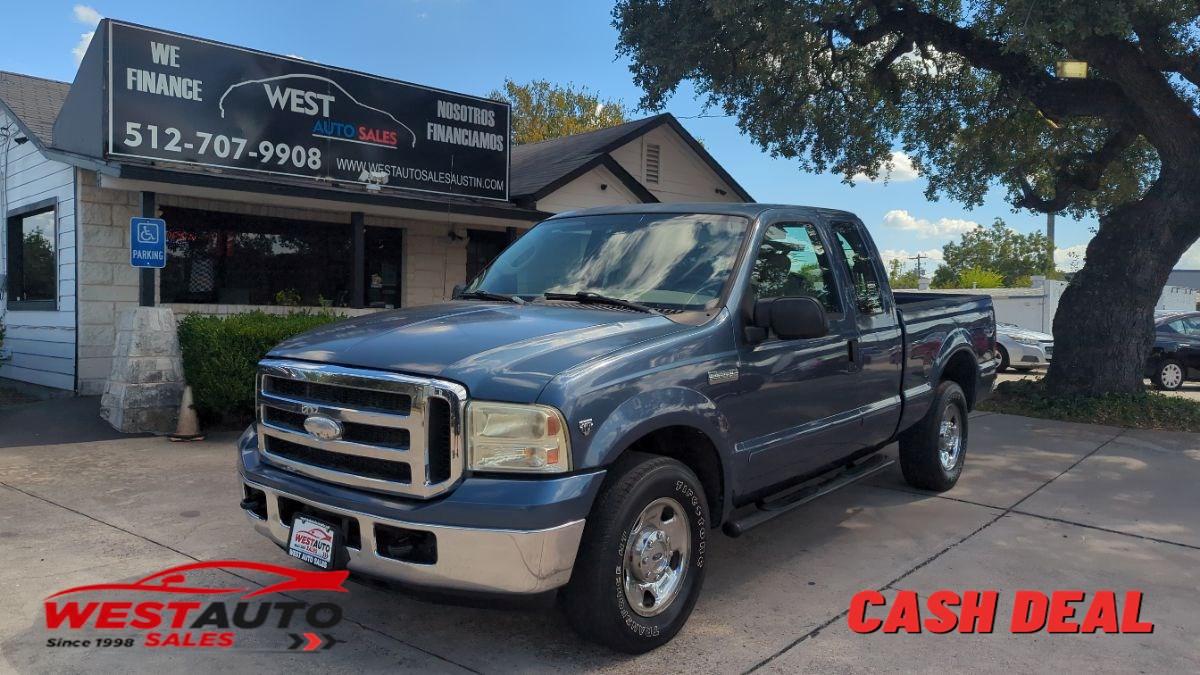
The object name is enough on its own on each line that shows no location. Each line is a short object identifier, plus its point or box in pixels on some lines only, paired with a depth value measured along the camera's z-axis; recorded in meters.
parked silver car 18.44
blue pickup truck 3.12
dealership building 9.82
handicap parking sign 8.36
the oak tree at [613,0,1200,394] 10.16
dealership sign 9.75
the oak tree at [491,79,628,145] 38.19
